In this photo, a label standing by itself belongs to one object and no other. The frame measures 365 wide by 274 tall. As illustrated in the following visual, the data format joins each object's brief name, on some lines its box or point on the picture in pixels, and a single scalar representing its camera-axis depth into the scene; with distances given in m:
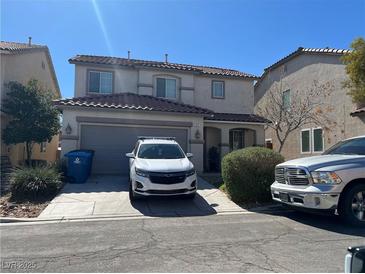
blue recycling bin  12.34
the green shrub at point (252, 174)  9.68
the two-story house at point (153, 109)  14.66
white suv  9.06
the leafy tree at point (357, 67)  14.05
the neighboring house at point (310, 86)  17.06
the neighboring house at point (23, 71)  17.00
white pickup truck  6.96
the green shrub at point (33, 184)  9.83
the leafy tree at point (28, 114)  16.48
